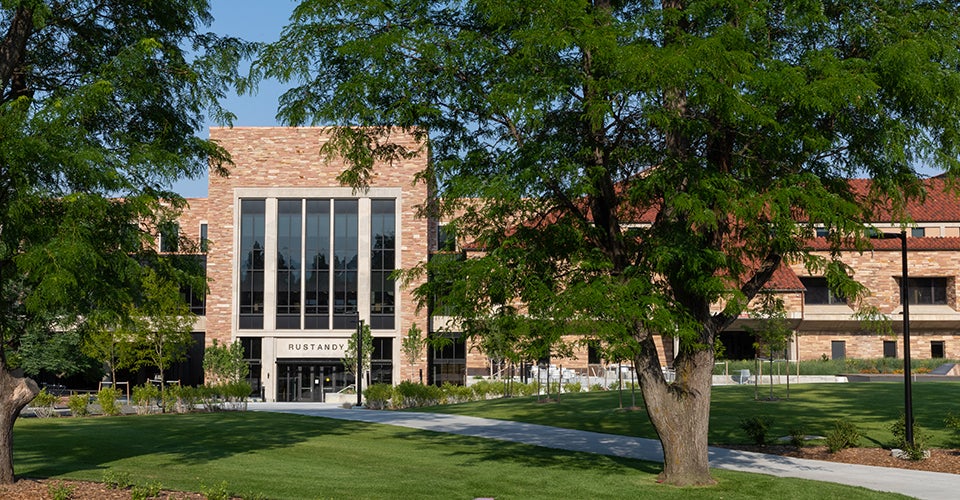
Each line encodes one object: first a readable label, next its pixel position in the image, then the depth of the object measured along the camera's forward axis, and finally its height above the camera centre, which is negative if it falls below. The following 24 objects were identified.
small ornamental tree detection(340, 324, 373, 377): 54.34 -2.36
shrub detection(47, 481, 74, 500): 13.12 -2.48
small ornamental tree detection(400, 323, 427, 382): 52.23 -2.00
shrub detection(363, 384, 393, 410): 38.72 -3.43
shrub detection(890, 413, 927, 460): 19.38 -2.72
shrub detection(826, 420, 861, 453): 20.42 -2.69
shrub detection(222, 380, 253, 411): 37.00 -3.19
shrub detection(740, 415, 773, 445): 21.78 -2.68
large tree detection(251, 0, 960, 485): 14.14 +2.84
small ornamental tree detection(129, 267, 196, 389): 42.59 -0.94
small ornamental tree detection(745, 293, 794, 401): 34.34 -0.91
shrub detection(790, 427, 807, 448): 21.30 -2.81
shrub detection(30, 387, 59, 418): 33.22 -3.24
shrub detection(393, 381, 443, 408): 38.28 -3.32
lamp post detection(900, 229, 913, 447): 19.81 -1.25
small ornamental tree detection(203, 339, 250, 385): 54.97 -3.01
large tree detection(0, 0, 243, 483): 13.34 +2.53
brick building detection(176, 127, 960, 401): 57.16 +2.22
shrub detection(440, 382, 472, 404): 41.90 -3.59
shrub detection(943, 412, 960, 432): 20.70 -2.41
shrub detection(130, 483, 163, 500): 13.15 -2.46
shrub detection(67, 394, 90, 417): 32.44 -3.12
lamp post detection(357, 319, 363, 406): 41.38 -2.12
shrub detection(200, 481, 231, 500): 13.05 -2.44
